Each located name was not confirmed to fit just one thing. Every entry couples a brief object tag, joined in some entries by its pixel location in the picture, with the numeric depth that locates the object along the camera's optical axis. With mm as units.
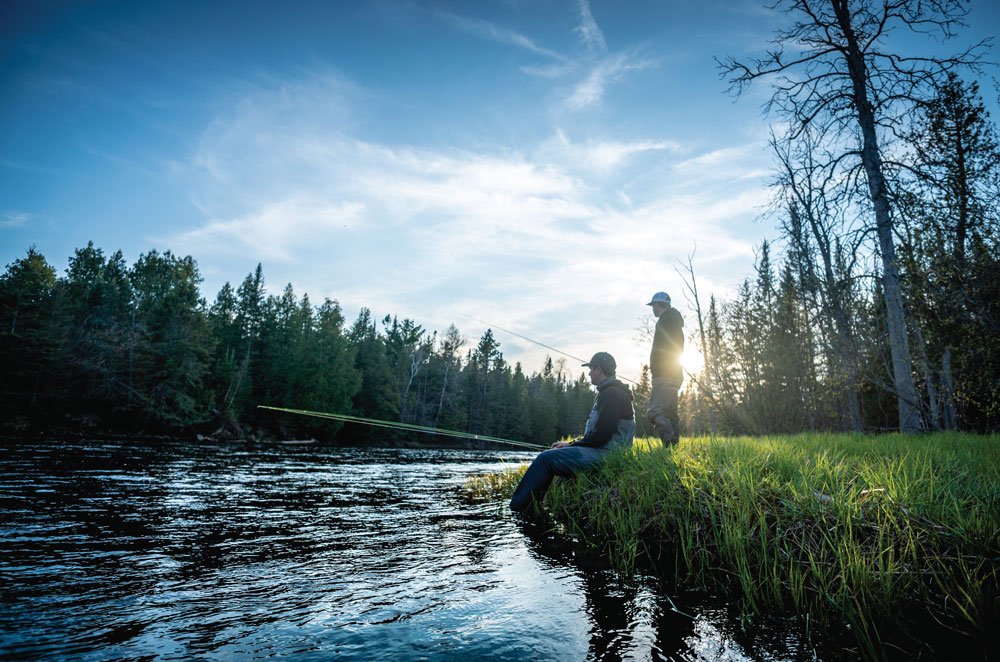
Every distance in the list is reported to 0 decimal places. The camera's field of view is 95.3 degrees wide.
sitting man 5910
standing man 7316
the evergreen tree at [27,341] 32812
